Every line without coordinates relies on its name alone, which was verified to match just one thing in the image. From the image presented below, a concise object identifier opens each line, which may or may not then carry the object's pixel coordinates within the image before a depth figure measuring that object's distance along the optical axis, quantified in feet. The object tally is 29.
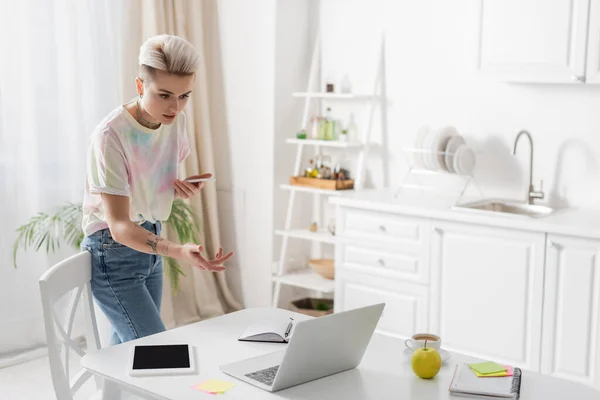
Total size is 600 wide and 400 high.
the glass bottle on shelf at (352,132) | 14.38
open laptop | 5.98
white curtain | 12.87
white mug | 6.90
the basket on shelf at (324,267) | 14.35
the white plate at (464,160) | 12.64
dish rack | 12.85
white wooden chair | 6.82
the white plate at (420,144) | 13.19
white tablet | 6.38
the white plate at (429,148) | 12.84
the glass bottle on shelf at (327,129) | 14.53
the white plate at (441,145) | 12.80
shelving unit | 14.11
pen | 7.32
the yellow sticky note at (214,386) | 6.06
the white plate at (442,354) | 6.81
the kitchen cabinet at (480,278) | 10.63
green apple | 6.31
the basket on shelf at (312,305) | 14.90
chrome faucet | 12.27
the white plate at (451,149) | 12.79
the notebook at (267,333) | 7.25
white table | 6.04
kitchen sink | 12.10
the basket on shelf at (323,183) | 14.19
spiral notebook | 6.00
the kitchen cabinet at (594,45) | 10.71
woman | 7.61
